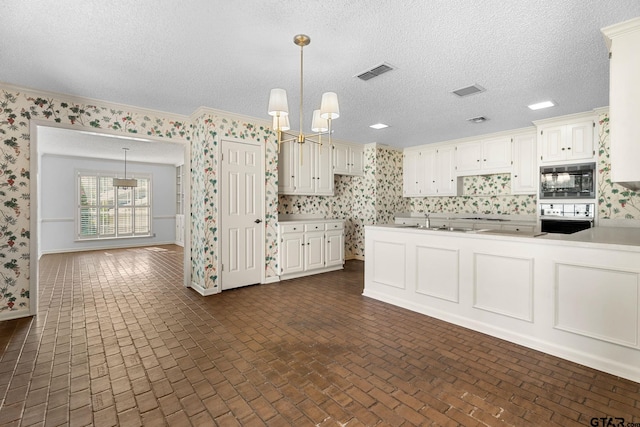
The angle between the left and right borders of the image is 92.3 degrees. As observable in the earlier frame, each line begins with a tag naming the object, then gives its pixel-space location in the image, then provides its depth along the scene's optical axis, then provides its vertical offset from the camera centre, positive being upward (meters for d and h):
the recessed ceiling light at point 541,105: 3.81 +1.32
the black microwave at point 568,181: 4.26 +0.41
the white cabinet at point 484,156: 5.37 +0.98
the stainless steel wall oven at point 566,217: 4.30 -0.11
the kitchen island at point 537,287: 2.24 -0.69
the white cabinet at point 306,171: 5.29 +0.71
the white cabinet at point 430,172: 6.14 +0.79
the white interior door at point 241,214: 4.36 -0.06
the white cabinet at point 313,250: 5.25 -0.70
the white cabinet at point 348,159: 6.09 +1.05
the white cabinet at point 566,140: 4.28 +1.01
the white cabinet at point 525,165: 5.05 +0.75
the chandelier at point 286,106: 2.37 +0.82
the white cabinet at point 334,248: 5.59 -0.71
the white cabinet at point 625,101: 2.04 +0.73
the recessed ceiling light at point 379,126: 4.85 +1.35
